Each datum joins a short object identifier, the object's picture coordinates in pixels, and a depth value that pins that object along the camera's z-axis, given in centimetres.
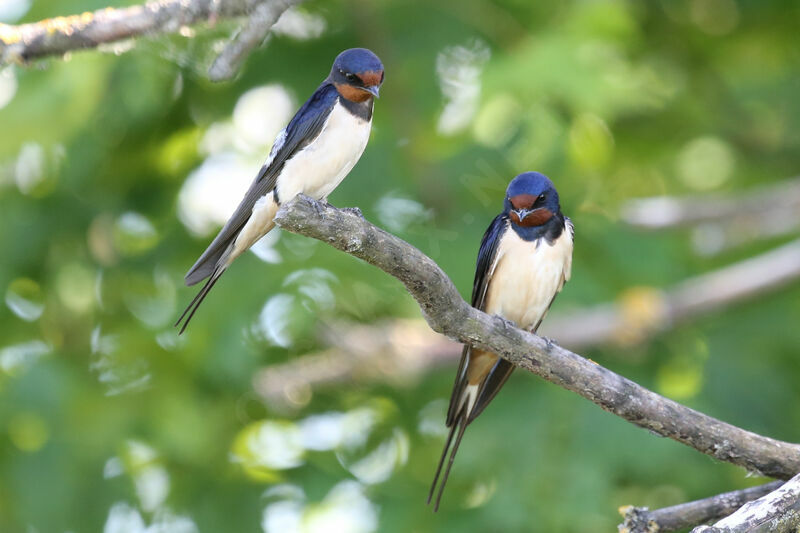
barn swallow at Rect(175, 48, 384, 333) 710
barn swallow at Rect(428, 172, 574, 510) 816
